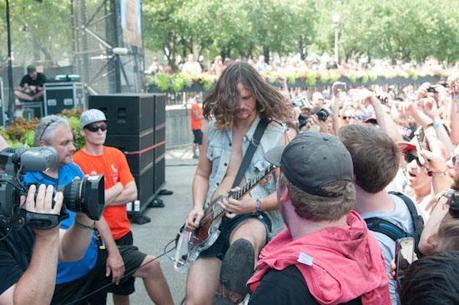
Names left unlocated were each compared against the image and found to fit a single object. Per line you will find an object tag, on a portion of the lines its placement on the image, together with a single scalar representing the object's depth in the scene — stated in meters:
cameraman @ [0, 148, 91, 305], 2.28
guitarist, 3.36
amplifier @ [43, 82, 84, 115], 12.97
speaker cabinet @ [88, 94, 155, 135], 7.88
